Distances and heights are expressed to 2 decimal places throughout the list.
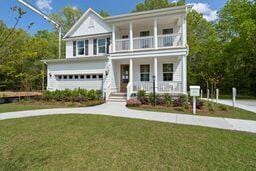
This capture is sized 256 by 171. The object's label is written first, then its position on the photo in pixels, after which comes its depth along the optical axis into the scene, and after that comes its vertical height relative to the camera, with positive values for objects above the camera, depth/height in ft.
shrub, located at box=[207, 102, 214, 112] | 22.89 -4.16
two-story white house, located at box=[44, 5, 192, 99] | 31.28 +8.93
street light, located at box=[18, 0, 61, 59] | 51.57 +33.15
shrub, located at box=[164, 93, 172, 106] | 26.71 -2.91
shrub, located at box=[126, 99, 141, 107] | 26.90 -3.76
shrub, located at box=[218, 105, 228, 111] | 23.50 -4.41
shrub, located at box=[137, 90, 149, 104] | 28.27 -2.54
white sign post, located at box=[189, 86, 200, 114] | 20.78 -0.87
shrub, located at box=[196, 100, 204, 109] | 24.56 -3.73
